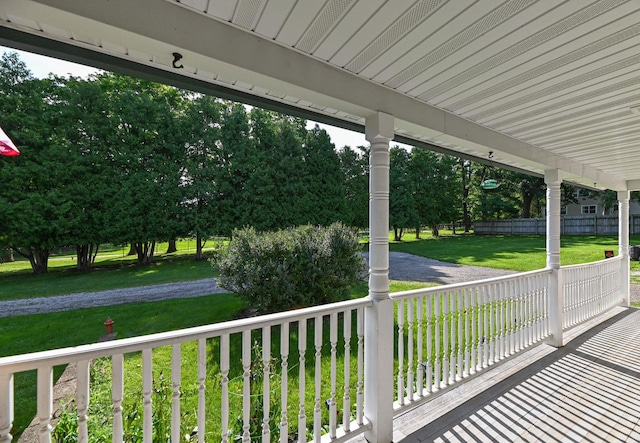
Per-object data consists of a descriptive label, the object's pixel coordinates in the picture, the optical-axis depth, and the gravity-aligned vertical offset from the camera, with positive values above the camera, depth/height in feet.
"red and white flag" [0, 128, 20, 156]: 4.14 +1.09
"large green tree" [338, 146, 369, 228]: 56.18 +8.45
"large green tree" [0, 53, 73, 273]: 30.66 +6.02
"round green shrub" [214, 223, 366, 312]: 15.07 -2.19
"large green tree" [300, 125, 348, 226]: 49.11 +7.58
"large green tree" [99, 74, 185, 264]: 36.11 +7.85
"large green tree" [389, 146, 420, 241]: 64.95 +6.79
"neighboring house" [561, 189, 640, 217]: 68.90 +5.20
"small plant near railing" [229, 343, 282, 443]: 6.63 -4.45
